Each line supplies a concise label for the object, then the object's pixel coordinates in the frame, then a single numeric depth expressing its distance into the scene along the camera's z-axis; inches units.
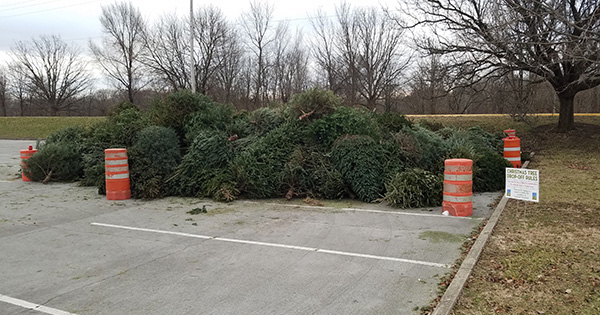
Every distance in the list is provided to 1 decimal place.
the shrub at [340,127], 432.5
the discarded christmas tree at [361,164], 385.1
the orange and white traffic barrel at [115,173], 409.4
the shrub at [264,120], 481.4
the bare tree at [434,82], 729.6
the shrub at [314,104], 456.1
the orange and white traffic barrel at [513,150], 504.1
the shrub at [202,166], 430.0
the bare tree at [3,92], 2672.2
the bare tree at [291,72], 1537.9
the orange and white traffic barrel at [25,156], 554.6
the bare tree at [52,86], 2514.8
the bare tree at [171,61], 1610.5
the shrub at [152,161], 422.3
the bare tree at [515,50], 475.8
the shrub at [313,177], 399.5
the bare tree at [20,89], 2549.2
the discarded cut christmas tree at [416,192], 354.6
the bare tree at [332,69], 1227.6
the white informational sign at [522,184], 274.0
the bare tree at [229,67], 1584.6
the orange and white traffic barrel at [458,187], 308.3
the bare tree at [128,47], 1827.0
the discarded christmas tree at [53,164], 537.6
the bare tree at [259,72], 1524.4
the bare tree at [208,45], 1561.3
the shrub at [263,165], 409.7
